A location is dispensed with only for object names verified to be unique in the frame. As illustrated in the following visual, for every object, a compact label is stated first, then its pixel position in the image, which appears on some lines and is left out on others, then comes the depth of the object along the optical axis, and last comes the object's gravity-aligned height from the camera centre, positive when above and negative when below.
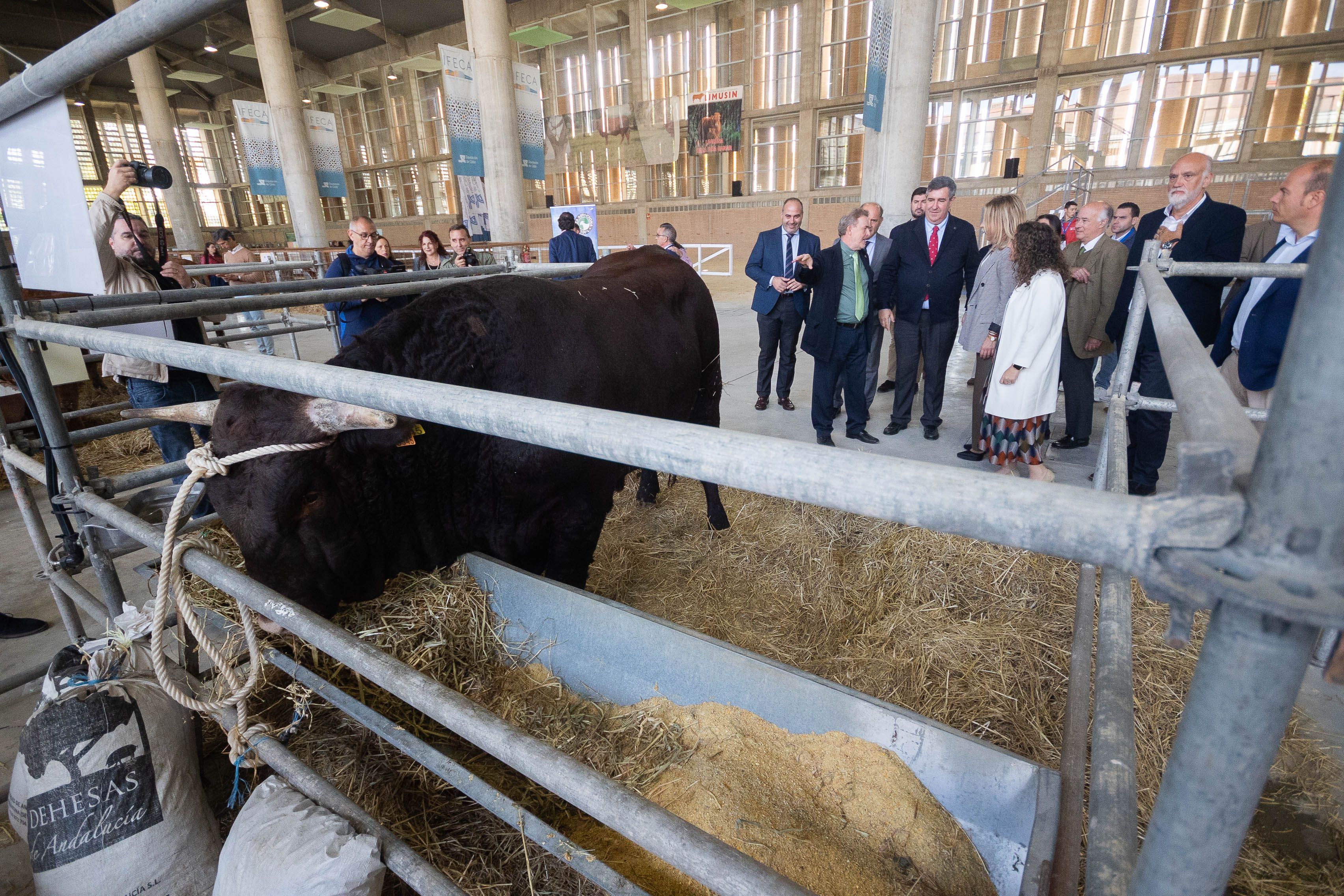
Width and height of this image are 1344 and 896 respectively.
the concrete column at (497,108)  11.38 +2.29
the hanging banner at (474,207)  11.84 +0.62
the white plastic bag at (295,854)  1.10 -1.04
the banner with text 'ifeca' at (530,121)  11.09 +2.00
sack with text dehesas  1.37 -1.14
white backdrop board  1.58 +0.13
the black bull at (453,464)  1.71 -0.67
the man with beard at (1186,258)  3.85 -0.24
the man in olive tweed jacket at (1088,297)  4.55 -0.53
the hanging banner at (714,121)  19.72 +3.37
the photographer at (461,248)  6.45 -0.07
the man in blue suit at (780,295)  5.88 -0.56
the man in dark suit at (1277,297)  2.90 -0.37
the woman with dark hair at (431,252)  6.57 -0.10
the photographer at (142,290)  3.01 -0.35
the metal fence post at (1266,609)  0.37 -0.23
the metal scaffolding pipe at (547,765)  0.70 -0.65
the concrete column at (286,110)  15.75 +3.31
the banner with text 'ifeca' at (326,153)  13.38 +1.91
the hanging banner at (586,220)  11.82 +0.32
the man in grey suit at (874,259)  5.43 -0.27
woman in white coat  3.73 -0.75
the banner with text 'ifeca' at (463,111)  10.09 +2.02
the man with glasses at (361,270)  4.82 -0.20
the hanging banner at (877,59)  6.68 +1.69
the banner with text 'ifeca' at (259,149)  13.92 +2.18
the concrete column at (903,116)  6.61 +1.13
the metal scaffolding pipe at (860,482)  0.45 -0.20
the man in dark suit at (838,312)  5.05 -0.63
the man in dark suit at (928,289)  5.12 -0.50
